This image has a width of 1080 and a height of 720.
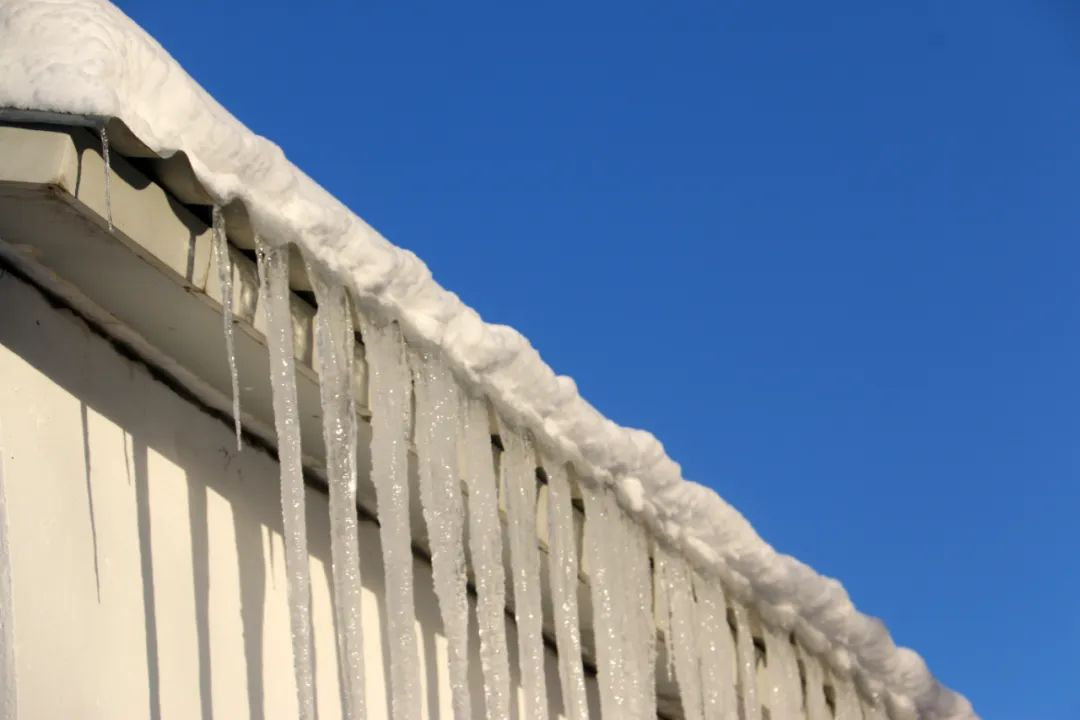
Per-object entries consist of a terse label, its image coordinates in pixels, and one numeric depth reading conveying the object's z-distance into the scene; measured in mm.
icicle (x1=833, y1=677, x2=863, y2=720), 7141
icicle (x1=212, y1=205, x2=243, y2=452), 4371
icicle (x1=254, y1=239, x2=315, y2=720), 4477
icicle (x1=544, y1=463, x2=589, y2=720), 5656
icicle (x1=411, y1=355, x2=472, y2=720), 5043
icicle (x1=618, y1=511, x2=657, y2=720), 5961
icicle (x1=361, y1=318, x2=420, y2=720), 4867
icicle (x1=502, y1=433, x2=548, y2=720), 5445
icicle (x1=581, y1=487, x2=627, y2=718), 5840
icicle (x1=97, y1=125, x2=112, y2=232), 3926
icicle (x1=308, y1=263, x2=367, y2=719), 4703
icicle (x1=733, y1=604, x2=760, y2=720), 6594
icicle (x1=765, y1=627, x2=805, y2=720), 6766
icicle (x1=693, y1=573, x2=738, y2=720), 6398
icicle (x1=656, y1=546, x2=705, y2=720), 6199
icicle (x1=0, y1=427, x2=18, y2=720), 4027
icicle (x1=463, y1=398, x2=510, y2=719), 5223
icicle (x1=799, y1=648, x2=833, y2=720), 6949
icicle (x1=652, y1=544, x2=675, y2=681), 6145
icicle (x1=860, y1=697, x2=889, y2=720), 7363
